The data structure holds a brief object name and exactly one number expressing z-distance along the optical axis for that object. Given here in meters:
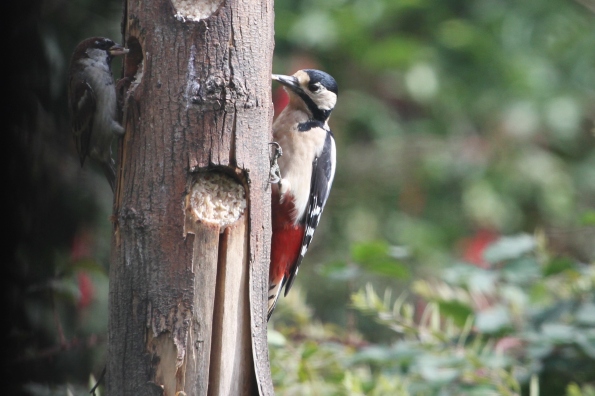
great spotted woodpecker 6.68
